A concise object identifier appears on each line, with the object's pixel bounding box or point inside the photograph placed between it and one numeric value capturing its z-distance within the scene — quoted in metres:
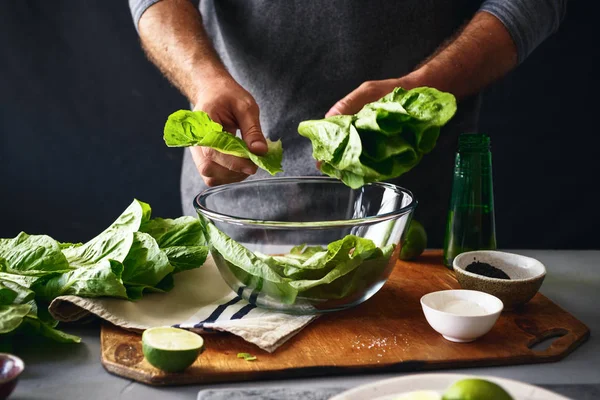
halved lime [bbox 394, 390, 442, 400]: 0.78
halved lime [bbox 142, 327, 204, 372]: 1.06
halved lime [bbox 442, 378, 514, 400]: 0.78
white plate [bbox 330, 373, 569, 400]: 0.90
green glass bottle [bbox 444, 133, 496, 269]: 1.58
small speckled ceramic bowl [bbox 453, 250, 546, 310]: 1.33
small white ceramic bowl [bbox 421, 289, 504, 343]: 1.19
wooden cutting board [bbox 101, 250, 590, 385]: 1.12
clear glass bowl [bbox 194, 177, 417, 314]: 1.27
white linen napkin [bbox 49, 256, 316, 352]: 1.22
